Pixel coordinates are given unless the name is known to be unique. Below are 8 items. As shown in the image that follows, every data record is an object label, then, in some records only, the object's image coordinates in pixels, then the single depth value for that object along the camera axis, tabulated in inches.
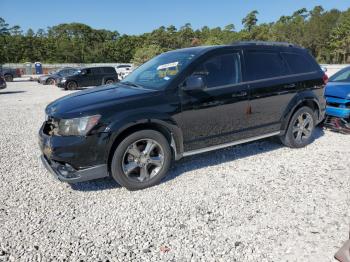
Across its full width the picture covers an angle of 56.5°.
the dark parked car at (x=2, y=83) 685.7
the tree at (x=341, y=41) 2588.6
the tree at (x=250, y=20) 3607.3
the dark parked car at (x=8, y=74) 1213.7
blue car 263.9
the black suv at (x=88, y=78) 851.4
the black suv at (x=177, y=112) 156.2
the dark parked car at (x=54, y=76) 920.2
